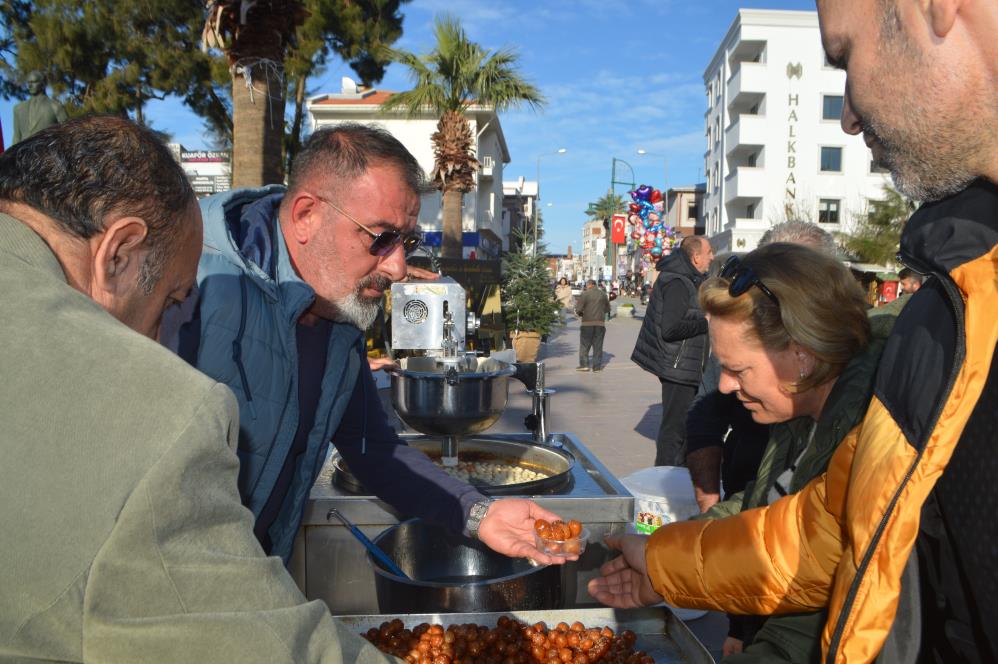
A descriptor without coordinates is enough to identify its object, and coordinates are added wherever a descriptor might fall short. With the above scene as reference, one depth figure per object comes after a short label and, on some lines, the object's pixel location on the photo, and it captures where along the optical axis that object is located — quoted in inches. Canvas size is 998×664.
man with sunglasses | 74.6
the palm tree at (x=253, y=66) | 264.2
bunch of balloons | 1128.8
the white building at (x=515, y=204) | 2373.5
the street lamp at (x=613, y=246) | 1864.2
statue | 159.9
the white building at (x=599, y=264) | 1357.0
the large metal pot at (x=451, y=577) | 79.4
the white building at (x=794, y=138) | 1499.8
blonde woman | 68.4
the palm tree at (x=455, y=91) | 589.6
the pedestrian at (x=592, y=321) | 524.4
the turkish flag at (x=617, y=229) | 1389.0
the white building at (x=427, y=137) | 1214.9
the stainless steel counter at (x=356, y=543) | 98.9
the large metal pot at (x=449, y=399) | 100.0
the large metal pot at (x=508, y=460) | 101.5
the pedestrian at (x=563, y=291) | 744.3
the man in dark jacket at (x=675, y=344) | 217.2
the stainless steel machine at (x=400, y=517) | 99.3
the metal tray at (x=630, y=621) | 74.5
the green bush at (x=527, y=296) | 653.3
